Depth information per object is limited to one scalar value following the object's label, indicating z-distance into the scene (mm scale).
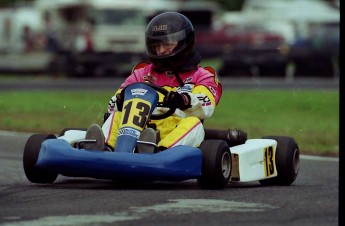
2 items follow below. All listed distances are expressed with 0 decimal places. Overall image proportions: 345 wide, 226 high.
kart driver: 18141
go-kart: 16656
